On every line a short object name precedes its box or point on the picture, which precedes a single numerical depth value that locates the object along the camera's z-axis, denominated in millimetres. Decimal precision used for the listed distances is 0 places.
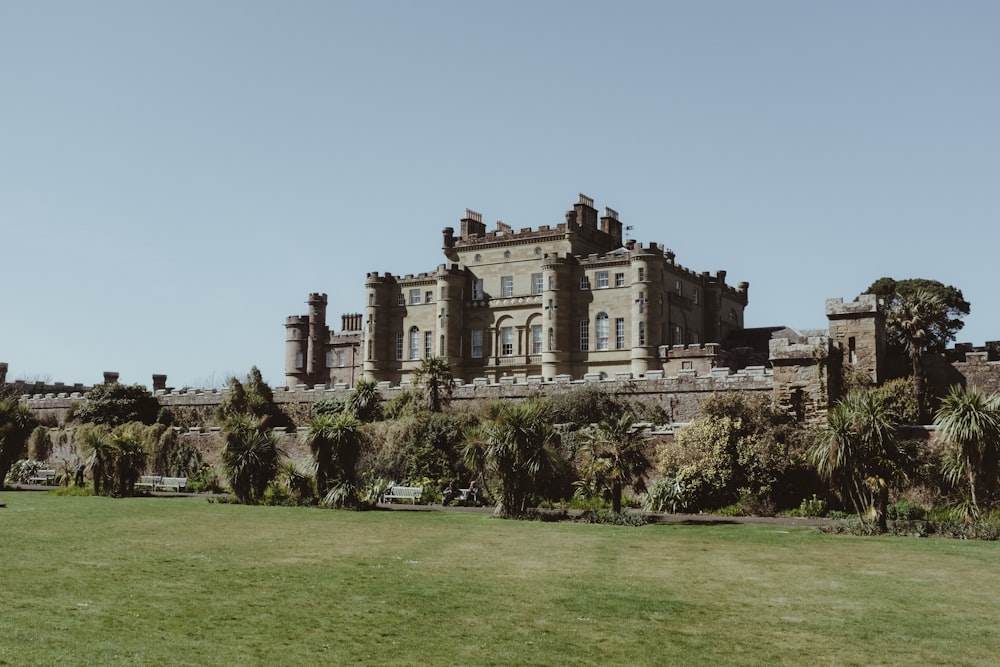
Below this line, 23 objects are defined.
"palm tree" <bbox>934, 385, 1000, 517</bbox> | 28281
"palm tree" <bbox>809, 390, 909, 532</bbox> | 28391
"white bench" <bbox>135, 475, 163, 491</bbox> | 45094
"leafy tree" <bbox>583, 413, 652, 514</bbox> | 32031
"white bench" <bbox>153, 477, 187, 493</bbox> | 45250
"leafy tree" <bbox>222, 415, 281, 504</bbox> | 37125
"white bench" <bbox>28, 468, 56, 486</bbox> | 48809
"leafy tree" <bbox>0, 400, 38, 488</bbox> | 43919
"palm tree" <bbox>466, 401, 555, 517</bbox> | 32344
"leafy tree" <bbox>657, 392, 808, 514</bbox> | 35500
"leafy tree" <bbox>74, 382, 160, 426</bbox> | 58094
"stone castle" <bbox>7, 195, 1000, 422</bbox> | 59594
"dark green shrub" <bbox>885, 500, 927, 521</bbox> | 32125
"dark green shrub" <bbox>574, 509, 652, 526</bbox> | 30703
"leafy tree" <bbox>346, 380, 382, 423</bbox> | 50594
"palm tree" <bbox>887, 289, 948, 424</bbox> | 40125
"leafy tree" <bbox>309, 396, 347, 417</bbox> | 55125
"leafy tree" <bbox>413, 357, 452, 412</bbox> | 50656
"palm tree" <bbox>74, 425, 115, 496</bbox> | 40125
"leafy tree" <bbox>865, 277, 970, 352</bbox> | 58375
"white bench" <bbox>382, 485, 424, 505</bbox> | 39656
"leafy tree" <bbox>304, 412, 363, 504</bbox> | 35656
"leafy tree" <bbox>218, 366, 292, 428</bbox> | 57156
